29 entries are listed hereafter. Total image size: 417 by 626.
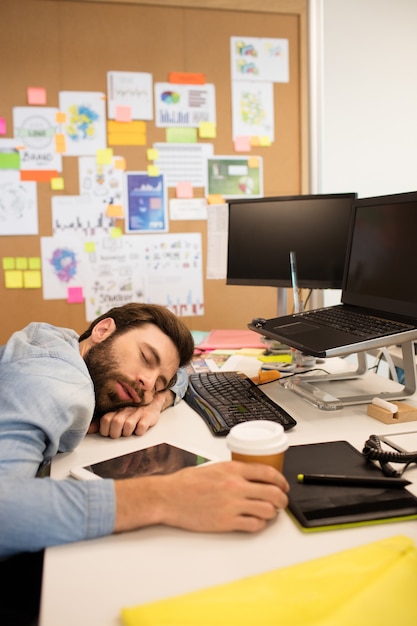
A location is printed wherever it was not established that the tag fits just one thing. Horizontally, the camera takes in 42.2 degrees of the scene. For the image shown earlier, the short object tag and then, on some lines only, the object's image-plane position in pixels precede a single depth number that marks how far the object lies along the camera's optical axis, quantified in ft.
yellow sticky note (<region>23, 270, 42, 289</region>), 9.29
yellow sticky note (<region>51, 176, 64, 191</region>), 9.27
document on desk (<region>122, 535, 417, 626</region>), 1.83
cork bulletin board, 9.05
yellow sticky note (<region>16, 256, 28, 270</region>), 9.25
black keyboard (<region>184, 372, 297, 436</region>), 3.87
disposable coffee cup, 2.58
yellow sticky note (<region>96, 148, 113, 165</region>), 9.36
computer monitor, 5.99
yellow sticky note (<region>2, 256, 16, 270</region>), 9.21
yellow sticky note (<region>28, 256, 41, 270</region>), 9.29
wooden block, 3.93
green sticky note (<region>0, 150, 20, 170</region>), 9.09
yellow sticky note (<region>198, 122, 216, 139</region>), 9.62
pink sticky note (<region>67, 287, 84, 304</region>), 9.46
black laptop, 4.15
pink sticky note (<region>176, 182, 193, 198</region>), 9.65
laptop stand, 4.31
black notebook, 2.53
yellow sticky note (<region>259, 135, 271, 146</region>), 9.85
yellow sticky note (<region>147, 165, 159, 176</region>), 9.53
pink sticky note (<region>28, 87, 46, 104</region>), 9.07
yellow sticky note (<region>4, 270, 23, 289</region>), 9.23
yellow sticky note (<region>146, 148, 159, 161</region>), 9.51
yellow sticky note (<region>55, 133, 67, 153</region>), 9.21
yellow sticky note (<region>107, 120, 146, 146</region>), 9.36
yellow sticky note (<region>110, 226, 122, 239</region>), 9.52
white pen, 3.93
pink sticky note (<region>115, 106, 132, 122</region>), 9.34
